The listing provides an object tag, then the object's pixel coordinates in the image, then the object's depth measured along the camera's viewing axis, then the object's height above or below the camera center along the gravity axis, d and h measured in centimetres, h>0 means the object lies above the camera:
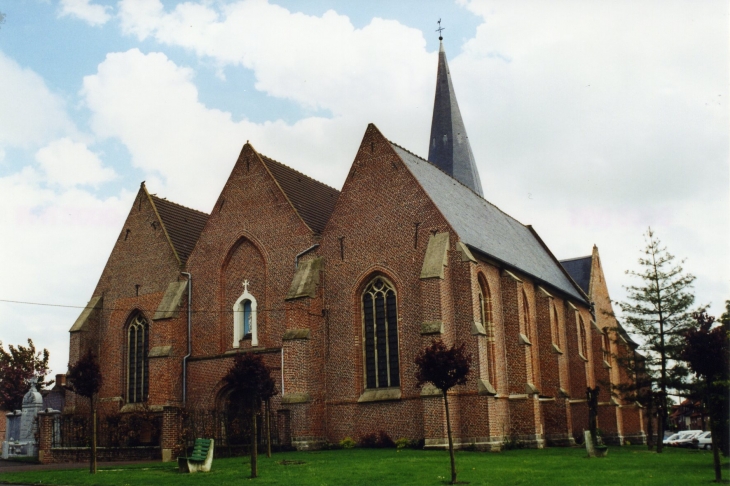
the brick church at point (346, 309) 2733 +279
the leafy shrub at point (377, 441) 2694 -235
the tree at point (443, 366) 1822 +17
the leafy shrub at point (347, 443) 2752 -242
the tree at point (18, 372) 3781 +85
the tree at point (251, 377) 2083 +8
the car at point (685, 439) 4622 -474
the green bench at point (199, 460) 2088 -214
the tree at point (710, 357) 1834 +15
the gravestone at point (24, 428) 3353 -179
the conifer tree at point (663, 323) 3194 +176
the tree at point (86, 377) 2347 +30
